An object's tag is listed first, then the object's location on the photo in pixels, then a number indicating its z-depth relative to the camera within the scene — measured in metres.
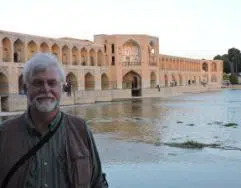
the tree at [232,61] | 79.19
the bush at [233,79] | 69.75
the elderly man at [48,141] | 1.86
